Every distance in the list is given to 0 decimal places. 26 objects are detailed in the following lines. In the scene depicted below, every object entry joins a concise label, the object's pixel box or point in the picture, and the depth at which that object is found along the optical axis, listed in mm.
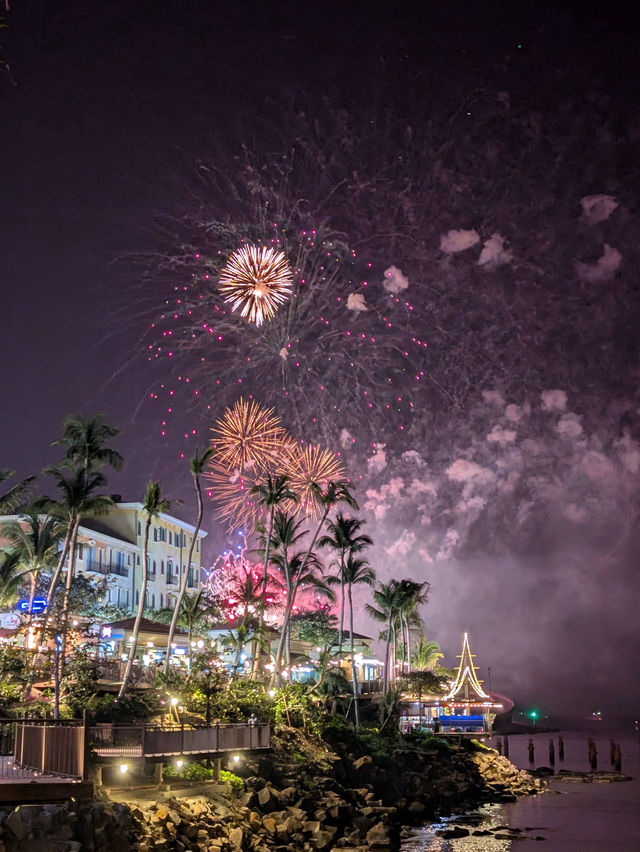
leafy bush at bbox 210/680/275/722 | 45438
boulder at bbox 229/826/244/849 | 32156
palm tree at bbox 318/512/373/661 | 72375
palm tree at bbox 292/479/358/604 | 66744
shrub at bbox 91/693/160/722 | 40375
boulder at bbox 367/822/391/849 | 38562
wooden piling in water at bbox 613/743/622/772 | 94681
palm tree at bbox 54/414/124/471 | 55062
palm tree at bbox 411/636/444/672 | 114062
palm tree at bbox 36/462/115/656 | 53219
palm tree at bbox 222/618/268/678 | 57238
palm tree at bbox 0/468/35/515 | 57906
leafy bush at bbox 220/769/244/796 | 37384
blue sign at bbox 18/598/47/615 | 52906
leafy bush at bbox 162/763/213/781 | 35625
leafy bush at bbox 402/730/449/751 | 65562
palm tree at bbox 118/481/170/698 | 53156
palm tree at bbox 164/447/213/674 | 55000
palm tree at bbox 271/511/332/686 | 63812
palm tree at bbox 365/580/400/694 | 79875
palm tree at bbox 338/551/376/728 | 73688
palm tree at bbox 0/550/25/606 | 61281
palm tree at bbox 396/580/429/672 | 80625
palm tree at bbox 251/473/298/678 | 63594
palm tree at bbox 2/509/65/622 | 62031
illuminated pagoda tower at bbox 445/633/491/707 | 93500
